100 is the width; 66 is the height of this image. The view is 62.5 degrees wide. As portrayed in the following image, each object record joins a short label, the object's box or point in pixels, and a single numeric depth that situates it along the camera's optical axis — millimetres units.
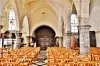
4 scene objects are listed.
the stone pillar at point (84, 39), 6348
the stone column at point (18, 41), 10823
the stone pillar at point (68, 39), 9990
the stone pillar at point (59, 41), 14733
